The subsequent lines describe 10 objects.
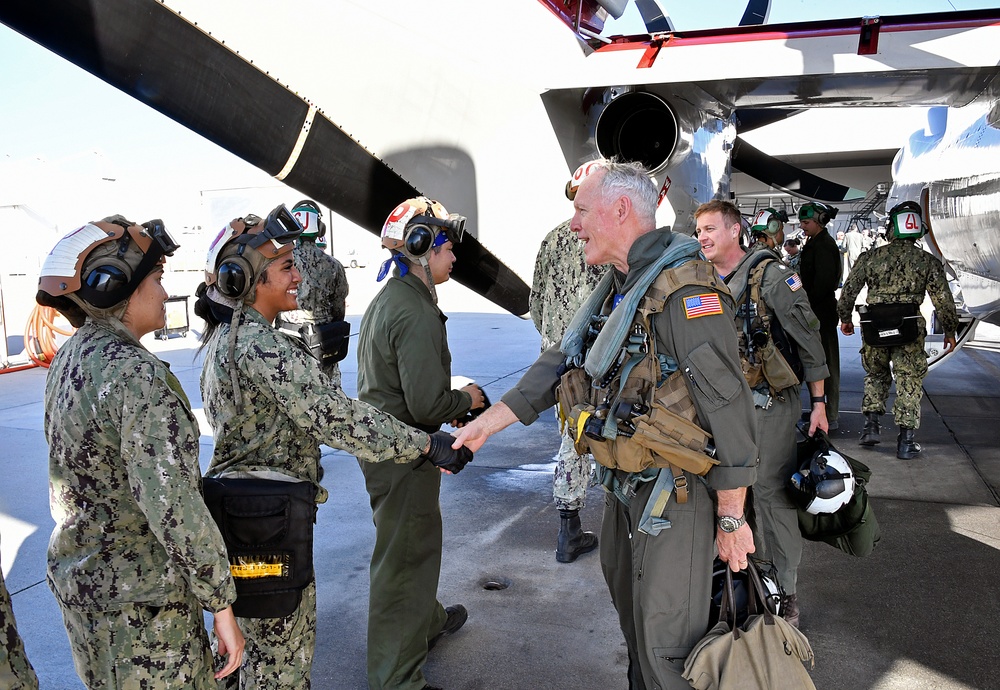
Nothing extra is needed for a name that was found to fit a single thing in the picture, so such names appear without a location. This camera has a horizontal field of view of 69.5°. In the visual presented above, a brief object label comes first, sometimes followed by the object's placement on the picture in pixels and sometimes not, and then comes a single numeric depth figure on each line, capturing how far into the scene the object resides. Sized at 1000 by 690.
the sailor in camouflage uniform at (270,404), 2.07
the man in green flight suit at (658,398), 2.00
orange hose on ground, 10.14
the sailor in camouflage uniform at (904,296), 6.05
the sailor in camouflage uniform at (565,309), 4.08
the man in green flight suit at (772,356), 3.29
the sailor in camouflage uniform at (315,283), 5.30
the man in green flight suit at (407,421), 2.67
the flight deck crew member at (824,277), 6.81
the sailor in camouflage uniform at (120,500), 1.67
